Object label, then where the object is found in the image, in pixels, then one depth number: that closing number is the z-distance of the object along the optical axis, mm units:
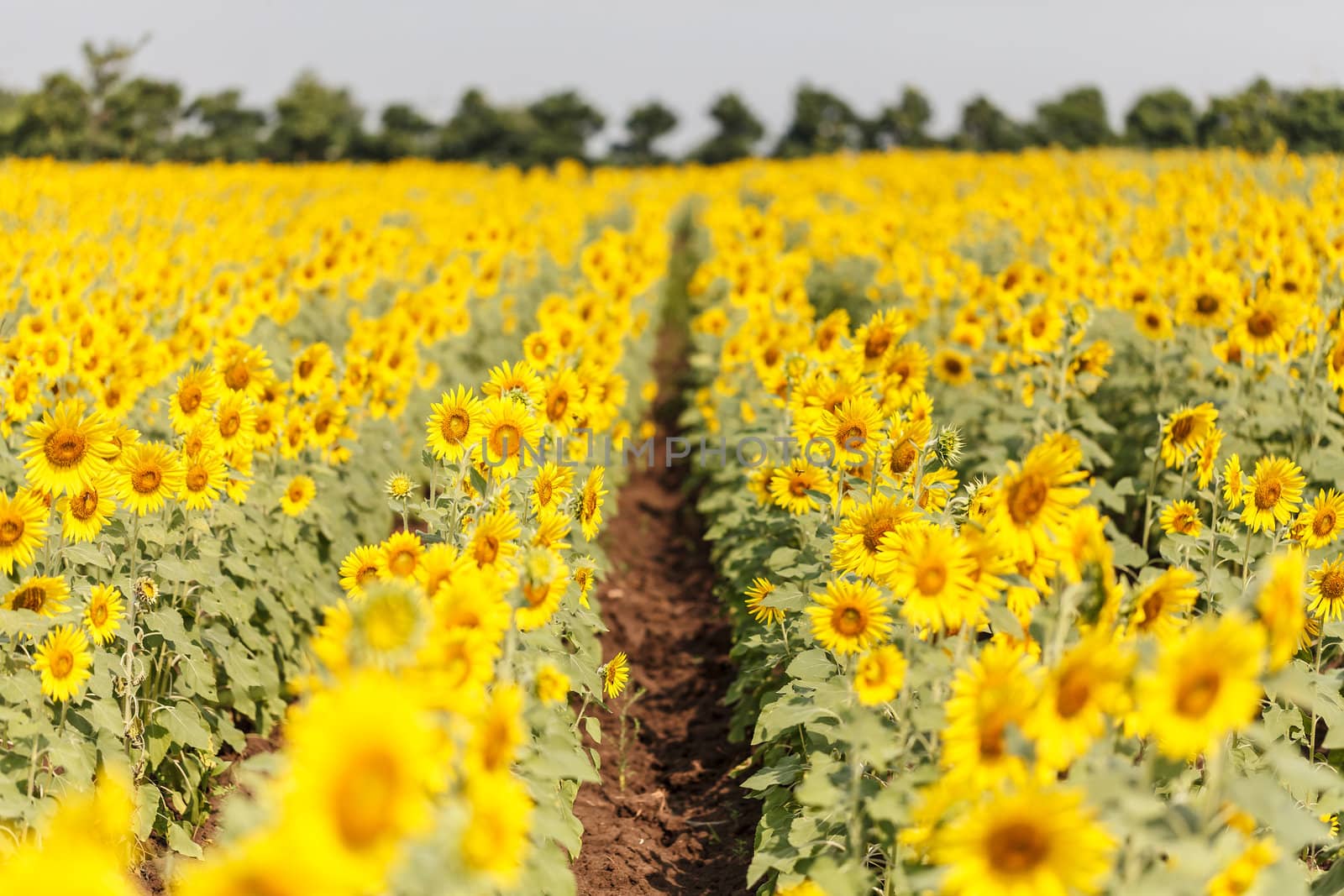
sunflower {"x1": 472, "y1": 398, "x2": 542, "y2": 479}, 3836
